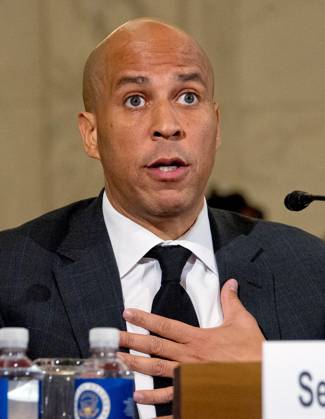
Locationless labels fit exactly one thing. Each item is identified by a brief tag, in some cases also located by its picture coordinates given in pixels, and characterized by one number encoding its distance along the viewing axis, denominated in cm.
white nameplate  290
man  335
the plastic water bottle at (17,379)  296
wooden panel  294
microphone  323
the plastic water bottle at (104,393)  297
